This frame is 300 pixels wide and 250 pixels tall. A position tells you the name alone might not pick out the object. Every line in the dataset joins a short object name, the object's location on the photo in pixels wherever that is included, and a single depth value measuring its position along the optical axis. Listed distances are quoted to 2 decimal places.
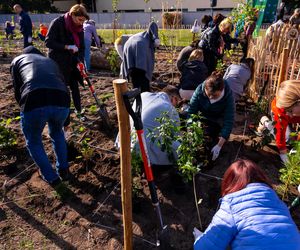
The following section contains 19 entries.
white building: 24.88
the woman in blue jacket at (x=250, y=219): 1.39
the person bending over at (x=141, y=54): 3.88
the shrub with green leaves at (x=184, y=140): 2.13
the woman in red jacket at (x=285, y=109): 2.66
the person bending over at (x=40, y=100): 2.39
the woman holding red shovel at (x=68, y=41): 3.50
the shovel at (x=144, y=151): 1.64
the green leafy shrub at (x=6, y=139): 3.37
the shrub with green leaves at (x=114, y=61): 6.48
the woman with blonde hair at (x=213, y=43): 5.09
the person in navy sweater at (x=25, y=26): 8.97
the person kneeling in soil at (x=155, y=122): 2.64
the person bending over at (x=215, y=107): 2.93
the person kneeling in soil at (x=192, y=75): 4.25
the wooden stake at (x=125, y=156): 1.62
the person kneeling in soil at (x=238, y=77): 4.28
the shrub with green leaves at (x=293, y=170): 2.21
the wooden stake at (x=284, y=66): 3.59
